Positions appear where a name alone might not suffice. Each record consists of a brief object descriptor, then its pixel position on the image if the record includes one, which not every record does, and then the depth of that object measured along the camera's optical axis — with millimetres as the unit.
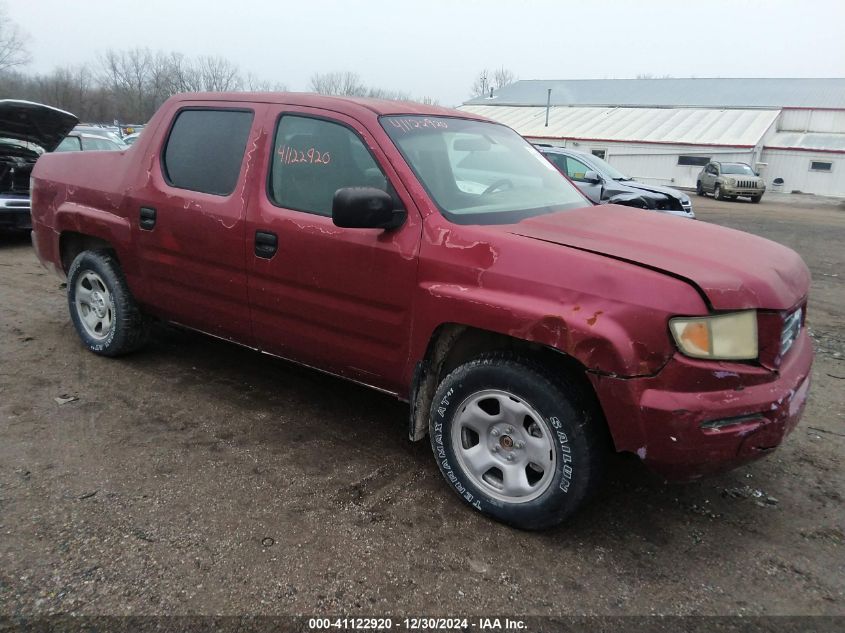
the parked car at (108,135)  13095
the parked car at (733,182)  25359
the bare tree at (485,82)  89188
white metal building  33750
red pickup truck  2340
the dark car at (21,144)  6961
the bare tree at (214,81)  68512
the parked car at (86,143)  10477
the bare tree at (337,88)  62781
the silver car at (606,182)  9938
